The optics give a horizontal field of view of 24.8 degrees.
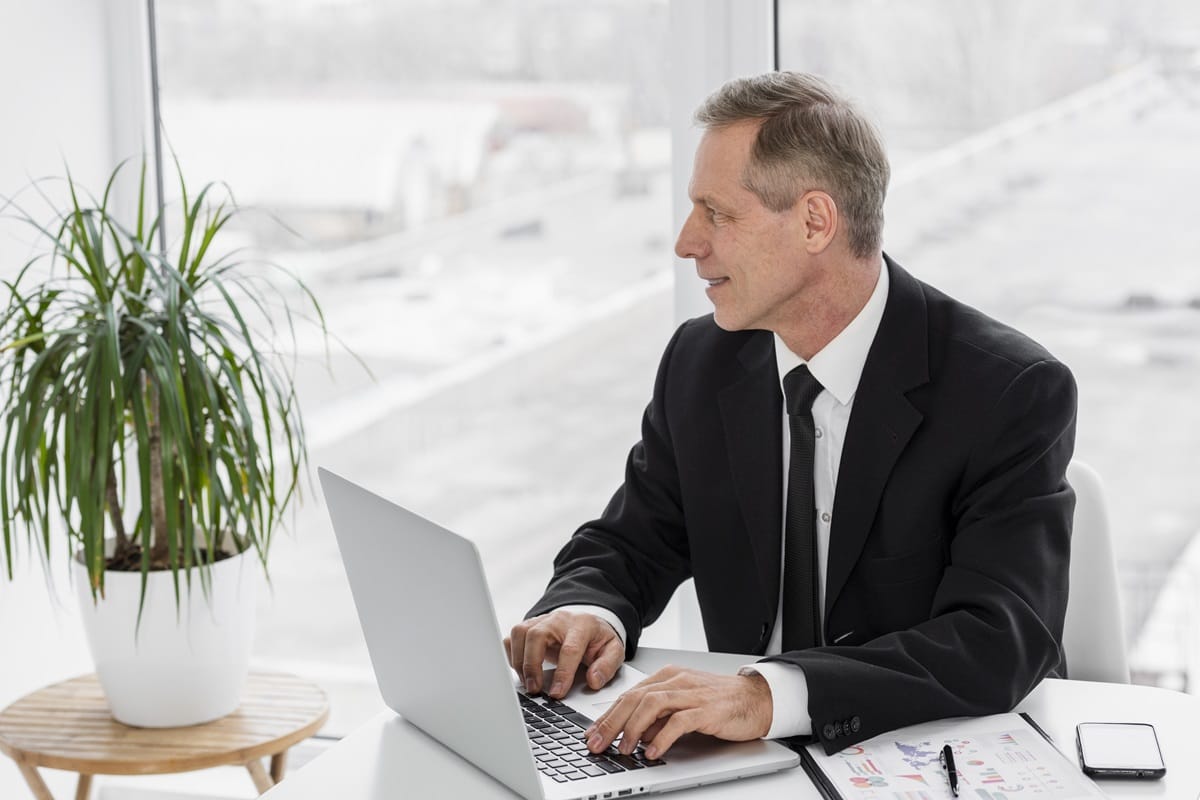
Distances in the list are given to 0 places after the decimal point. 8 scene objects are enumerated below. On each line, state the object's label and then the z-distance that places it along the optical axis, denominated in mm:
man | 2676
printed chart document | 2410
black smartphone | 2440
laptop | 2378
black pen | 2403
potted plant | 3124
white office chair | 2838
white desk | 2440
